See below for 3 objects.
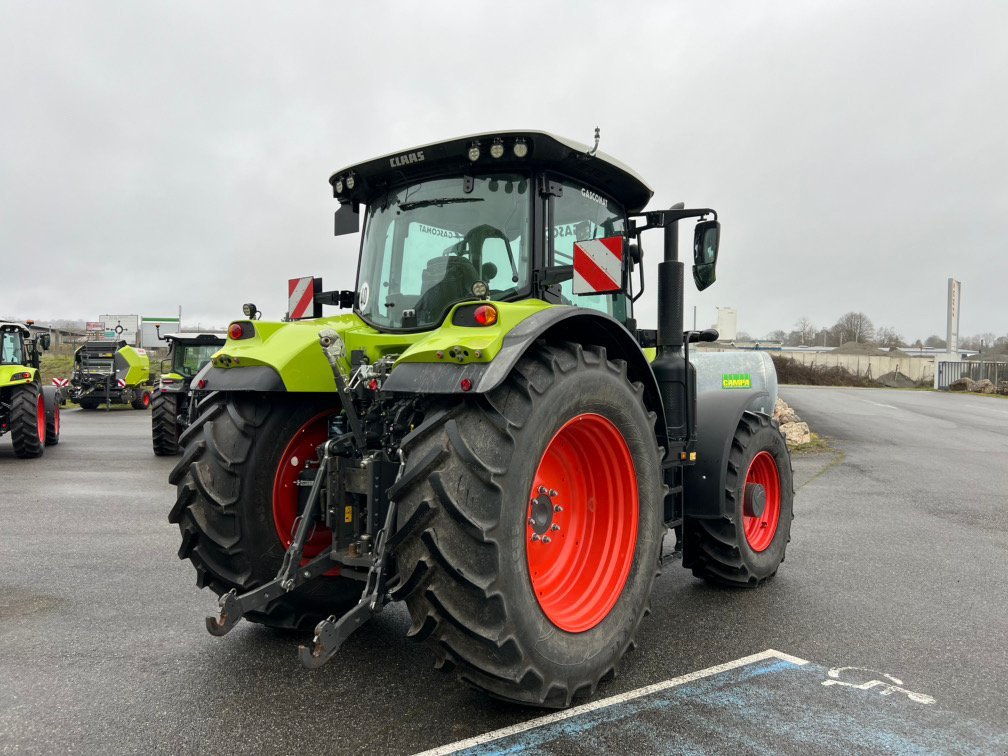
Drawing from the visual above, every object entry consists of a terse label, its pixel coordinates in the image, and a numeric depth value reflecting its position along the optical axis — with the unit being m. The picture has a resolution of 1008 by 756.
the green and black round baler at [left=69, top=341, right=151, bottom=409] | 21.53
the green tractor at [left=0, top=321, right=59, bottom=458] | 10.99
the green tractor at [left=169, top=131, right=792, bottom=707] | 2.52
